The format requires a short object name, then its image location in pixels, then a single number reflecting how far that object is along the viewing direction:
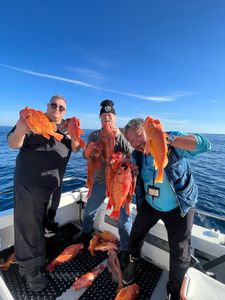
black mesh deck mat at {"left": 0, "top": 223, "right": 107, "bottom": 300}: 2.87
